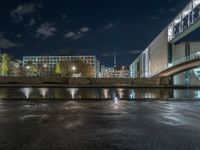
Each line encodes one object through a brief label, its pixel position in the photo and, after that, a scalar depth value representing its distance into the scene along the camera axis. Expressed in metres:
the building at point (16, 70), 78.94
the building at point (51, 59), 116.83
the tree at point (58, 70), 76.59
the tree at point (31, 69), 80.78
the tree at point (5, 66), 65.19
